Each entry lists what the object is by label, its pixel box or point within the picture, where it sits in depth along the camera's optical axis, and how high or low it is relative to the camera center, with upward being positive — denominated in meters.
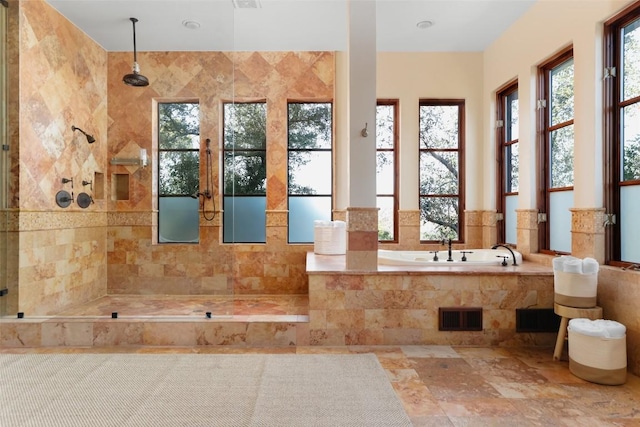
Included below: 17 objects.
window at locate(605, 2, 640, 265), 2.72 +0.57
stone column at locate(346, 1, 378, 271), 3.20 +0.63
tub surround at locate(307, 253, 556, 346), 3.13 -0.72
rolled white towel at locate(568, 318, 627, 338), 2.43 -0.75
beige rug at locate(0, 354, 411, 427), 2.03 -1.07
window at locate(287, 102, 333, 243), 4.71 +0.59
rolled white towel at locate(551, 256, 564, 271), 2.79 -0.36
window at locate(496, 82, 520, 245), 4.30 +0.62
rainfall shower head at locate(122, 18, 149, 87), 4.06 +1.46
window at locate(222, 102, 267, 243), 4.66 +0.53
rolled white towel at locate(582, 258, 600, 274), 2.70 -0.37
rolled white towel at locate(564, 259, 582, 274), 2.71 -0.37
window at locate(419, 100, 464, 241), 4.80 +0.57
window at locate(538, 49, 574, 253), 3.41 +0.60
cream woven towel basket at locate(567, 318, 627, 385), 2.44 -0.90
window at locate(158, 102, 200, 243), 4.14 +0.52
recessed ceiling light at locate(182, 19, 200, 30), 3.92 +1.98
